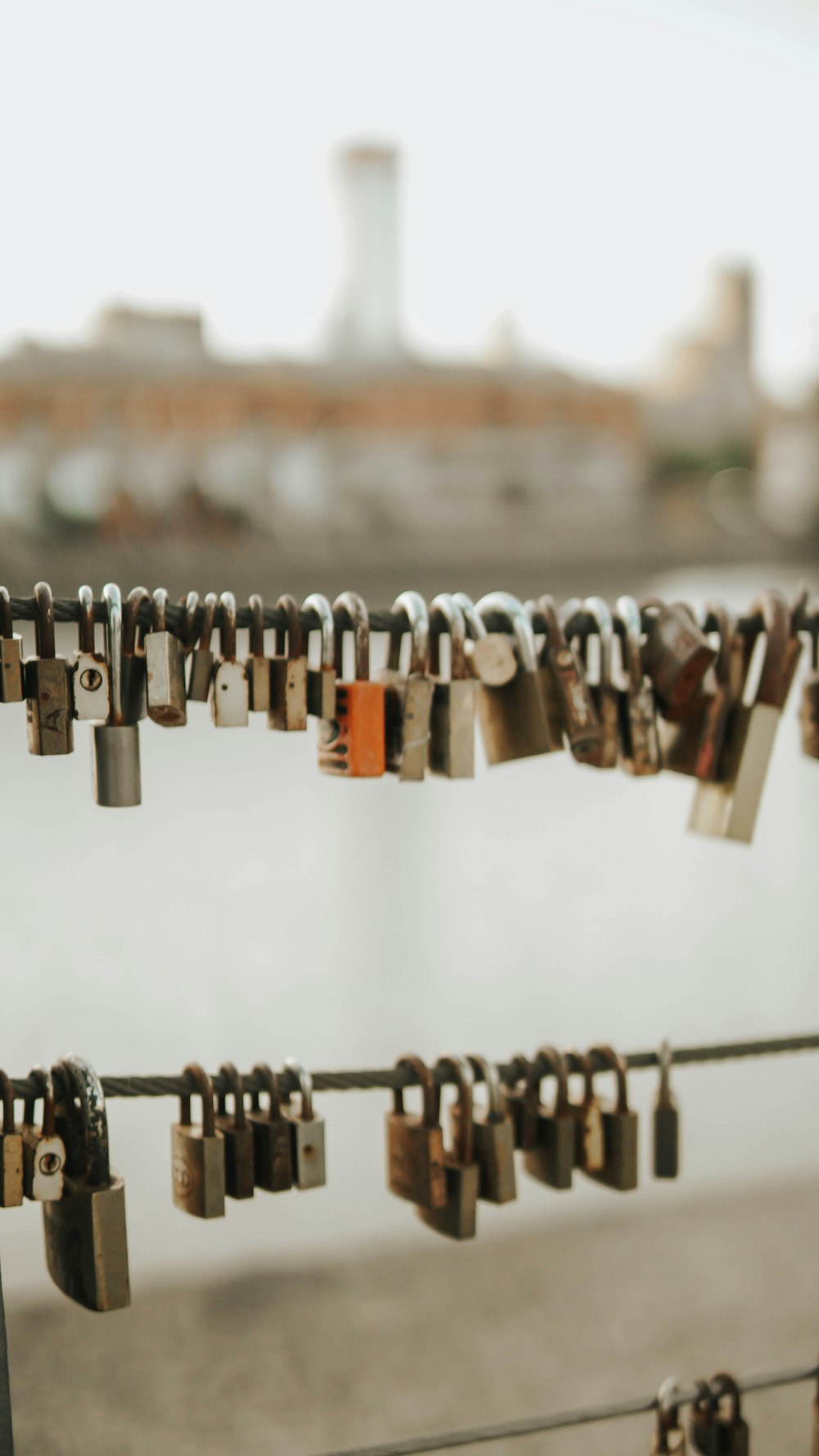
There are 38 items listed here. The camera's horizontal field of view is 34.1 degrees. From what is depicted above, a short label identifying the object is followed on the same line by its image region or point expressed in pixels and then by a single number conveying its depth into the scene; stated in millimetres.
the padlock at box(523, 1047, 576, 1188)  852
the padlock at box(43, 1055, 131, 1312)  714
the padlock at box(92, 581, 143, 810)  710
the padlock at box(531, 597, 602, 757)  780
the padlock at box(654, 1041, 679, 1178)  925
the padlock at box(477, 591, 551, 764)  770
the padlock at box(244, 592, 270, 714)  747
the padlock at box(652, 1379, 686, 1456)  863
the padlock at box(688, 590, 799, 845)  813
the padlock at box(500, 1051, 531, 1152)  852
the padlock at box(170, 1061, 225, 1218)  783
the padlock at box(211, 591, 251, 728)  729
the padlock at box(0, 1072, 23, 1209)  696
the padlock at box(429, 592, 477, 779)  781
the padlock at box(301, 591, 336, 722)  729
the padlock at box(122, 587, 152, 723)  690
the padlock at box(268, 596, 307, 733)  732
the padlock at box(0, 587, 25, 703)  657
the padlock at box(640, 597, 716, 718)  770
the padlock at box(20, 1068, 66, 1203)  711
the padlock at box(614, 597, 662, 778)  801
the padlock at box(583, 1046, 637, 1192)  886
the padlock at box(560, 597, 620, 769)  780
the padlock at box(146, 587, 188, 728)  697
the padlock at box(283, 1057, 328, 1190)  787
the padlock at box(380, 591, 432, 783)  772
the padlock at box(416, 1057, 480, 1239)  831
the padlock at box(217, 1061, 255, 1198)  783
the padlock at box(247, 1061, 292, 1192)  786
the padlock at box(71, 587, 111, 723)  677
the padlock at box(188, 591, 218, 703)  729
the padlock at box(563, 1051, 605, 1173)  880
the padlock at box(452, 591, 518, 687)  772
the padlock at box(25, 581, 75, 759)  676
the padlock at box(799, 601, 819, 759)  849
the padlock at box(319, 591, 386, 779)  764
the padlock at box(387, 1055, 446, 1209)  827
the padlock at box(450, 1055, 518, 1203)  824
